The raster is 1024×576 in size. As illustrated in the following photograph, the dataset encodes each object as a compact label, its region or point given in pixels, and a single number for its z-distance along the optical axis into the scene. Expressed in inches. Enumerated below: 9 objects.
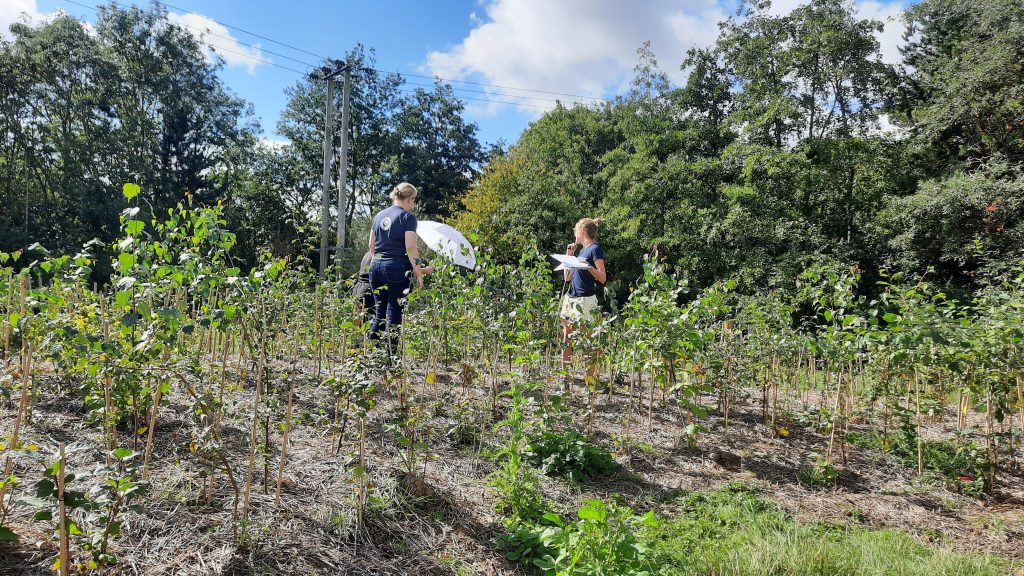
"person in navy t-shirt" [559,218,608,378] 188.0
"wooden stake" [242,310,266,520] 85.0
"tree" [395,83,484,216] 1067.3
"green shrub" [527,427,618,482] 129.6
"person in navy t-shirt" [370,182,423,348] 176.4
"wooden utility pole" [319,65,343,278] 623.3
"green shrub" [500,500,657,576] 80.0
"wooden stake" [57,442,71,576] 59.4
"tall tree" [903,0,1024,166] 466.0
